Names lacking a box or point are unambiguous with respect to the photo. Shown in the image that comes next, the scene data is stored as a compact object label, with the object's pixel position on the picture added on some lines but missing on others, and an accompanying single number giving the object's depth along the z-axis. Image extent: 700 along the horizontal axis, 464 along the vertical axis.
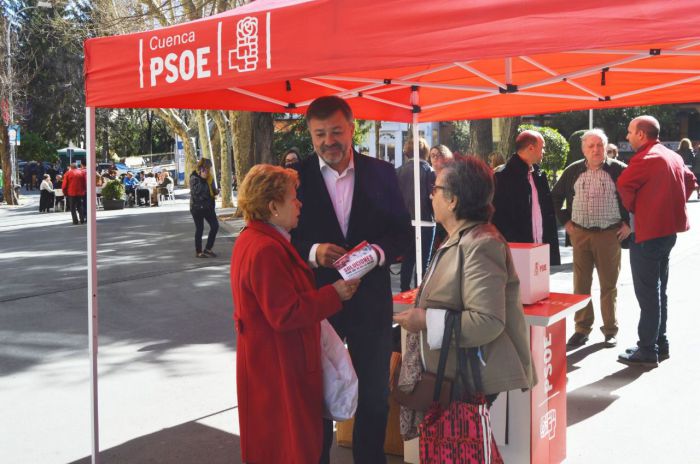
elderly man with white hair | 6.57
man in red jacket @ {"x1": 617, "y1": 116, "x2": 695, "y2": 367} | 5.75
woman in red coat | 2.98
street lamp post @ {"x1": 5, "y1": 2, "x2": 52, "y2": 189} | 33.81
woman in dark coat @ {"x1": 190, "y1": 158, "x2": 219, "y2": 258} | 13.40
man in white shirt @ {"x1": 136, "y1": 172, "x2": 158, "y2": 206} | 31.61
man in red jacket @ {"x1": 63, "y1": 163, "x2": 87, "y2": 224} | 21.89
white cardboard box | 3.86
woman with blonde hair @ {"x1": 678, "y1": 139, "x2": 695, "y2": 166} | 21.72
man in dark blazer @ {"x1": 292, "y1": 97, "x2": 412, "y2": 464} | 3.48
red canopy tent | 2.73
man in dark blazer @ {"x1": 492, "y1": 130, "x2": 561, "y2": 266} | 6.21
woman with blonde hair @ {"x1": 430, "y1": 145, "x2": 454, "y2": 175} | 8.84
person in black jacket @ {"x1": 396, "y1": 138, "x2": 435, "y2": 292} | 9.13
